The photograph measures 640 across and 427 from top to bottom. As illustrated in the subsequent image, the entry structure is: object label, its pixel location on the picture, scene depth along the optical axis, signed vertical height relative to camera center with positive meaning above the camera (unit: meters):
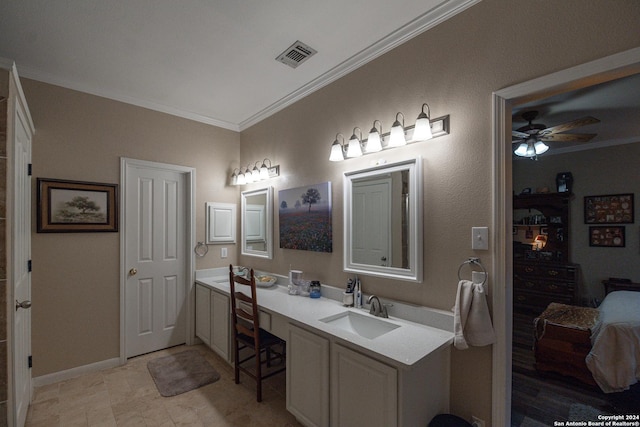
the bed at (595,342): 2.20 -1.11
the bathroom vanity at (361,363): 1.37 -0.83
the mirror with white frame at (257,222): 3.16 -0.08
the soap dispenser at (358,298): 2.12 -0.64
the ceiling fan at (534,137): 2.84 +0.83
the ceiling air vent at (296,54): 2.12 +1.28
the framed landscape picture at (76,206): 2.46 +0.09
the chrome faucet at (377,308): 1.93 -0.66
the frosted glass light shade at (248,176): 3.32 +0.47
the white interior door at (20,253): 1.63 -0.25
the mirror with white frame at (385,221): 1.86 -0.04
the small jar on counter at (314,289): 2.46 -0.67
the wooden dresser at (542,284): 4.08 -1.08
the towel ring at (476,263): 1.55 -0.28
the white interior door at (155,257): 2.95 -0.47
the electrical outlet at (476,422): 1.54 -1.16
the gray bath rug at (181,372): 2.42 -1.49
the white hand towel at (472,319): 1.48 -0.57
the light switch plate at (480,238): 1.55 -0.14
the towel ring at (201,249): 3.33 -0.41
